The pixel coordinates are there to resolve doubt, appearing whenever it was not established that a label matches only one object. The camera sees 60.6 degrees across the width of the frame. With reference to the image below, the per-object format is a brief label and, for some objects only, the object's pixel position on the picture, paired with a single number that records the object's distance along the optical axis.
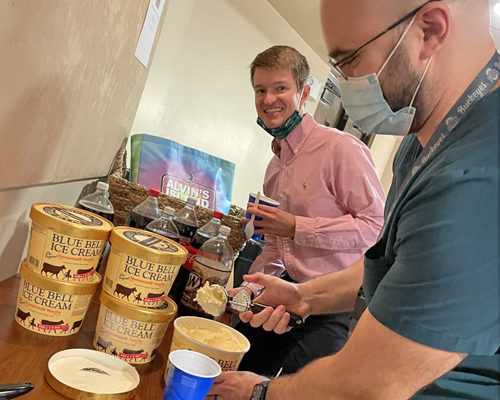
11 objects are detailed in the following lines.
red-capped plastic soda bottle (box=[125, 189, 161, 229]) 1.45
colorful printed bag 1.93
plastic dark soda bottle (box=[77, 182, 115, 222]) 1.43
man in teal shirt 0.58
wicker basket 1.62
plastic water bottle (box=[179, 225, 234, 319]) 1.24
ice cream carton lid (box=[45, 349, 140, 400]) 0.72
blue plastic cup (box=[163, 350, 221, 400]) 0.74
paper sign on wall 1.58
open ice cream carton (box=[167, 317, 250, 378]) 0.86
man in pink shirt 1.42
